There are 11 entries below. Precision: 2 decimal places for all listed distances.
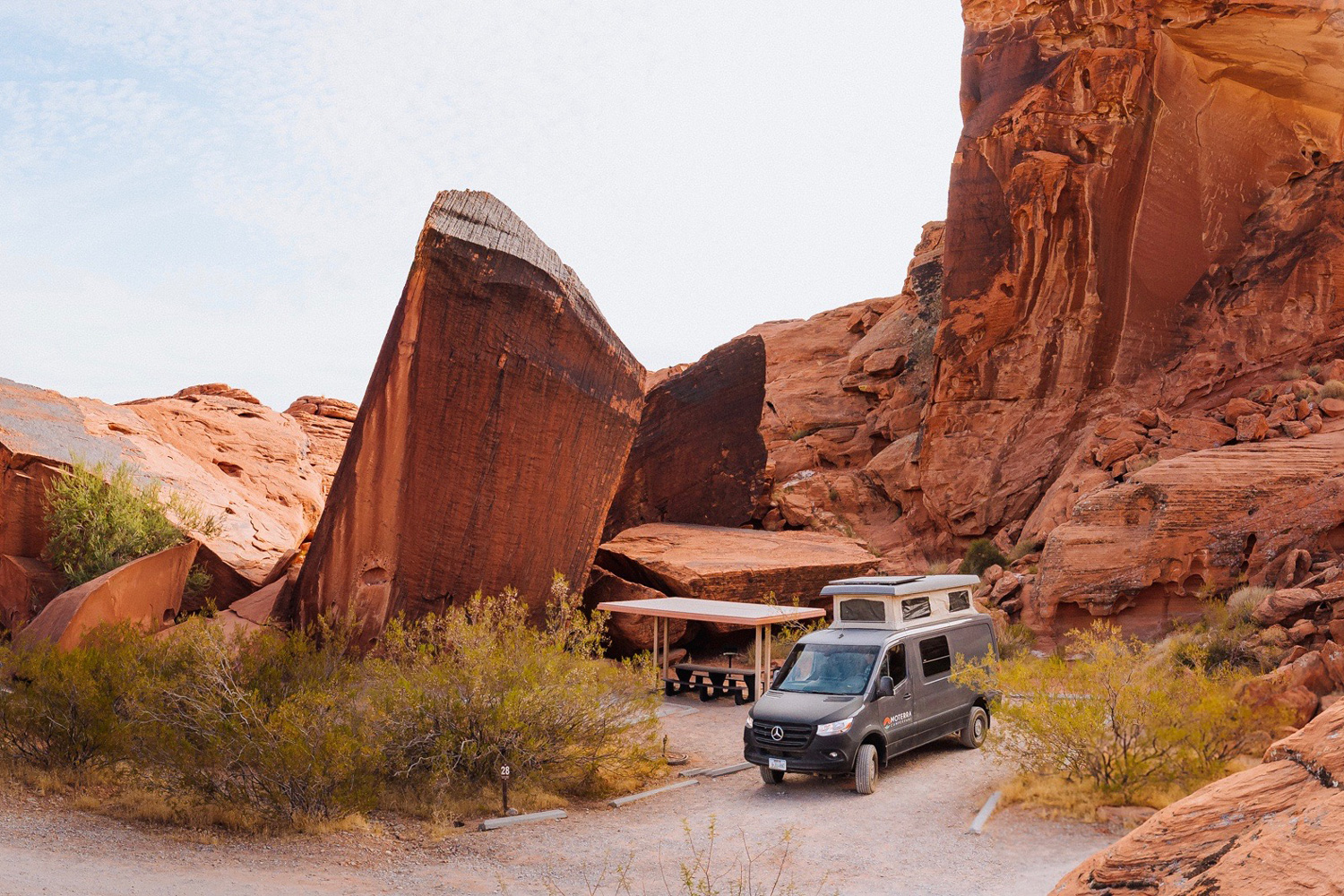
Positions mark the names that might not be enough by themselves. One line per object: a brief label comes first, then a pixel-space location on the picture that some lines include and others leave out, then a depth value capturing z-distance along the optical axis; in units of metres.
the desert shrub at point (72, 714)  10.20
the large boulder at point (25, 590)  16.94
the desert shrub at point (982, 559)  22.88
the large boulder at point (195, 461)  17.78
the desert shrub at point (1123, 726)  9.27
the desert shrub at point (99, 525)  16.95
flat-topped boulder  19.14
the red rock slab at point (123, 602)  13.65
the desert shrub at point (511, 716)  10.09
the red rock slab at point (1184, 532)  16.45
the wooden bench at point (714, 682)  15.81
